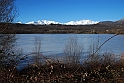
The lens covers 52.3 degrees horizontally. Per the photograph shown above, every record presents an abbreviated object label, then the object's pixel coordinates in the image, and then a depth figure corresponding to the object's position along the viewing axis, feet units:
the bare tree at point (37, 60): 17.54
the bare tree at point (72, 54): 17.83
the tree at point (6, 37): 18.44
